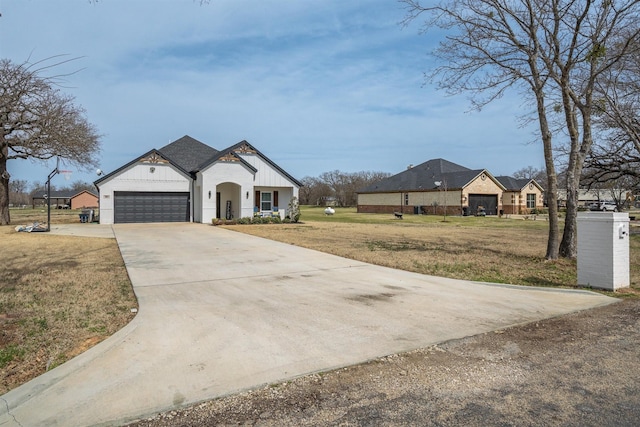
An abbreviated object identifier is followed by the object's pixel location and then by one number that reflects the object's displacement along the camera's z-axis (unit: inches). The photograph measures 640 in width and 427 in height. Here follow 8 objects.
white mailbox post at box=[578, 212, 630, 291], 292.5
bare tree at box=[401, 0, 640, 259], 424.2
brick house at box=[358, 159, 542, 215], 1712.6
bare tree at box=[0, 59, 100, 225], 845.8
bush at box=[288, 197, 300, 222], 1142.3
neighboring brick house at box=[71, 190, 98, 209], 3115.2
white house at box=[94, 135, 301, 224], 1028.5
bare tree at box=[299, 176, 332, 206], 3341.0
